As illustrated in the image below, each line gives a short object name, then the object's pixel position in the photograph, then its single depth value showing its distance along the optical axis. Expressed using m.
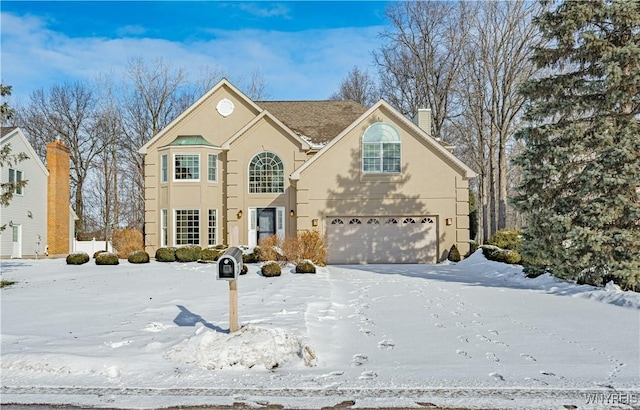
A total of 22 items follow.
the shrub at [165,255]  19.37
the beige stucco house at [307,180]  20.97
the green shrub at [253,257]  18.23
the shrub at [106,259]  18.06
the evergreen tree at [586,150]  11.32
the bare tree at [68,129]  39.47
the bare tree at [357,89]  42.50
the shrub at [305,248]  17.47
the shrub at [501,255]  17.31
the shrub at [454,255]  20.38
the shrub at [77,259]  18.53
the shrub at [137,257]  18.86
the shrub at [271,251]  17.61
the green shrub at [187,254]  19.22
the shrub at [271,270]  14.95
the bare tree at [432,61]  31.69
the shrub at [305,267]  15.70
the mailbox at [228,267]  6.99
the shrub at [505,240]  19.94
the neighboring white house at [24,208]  24.47
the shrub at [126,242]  21.52
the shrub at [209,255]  19.03
